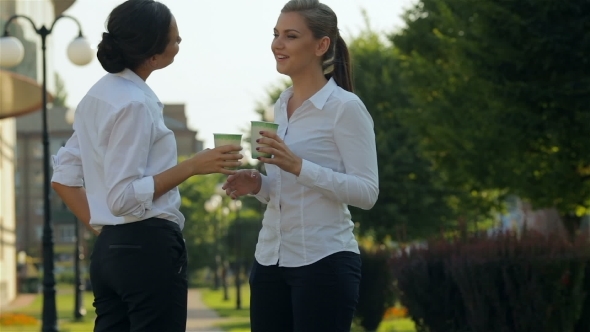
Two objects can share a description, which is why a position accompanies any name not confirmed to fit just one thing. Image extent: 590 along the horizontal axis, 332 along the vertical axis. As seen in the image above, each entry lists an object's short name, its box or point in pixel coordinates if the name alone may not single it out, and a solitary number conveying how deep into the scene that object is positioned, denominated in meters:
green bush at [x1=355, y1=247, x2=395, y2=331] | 29.64
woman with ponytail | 6.96
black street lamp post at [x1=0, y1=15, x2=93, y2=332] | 27.81
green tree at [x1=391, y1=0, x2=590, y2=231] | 25.10
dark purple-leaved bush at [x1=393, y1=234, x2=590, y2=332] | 15.99
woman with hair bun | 6.11
